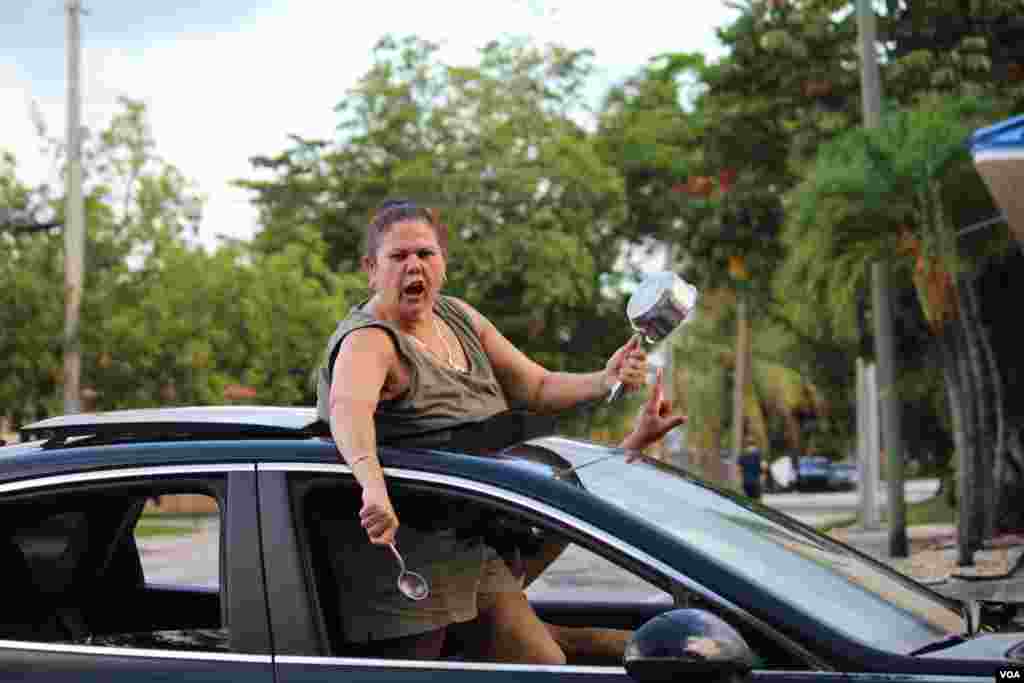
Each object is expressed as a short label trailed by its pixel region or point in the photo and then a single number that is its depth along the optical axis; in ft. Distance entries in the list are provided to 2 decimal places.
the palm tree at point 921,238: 59.88
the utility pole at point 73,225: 87.35
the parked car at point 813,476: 213.66
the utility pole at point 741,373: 162.81
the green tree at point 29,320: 93.30
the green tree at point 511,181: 139.13
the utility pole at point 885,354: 69.05
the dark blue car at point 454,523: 10.44
